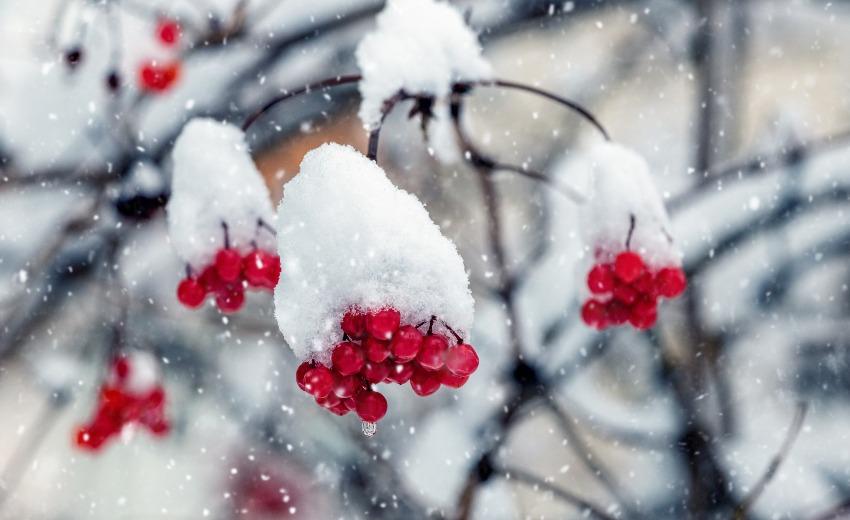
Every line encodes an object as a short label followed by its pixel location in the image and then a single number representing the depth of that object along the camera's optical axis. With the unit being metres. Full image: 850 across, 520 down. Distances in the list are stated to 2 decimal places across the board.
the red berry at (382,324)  0.85
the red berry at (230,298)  0.95
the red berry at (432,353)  0.85
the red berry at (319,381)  0.85
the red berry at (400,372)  0.86
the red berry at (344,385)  0.86
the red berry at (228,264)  0.93
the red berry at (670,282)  0.95
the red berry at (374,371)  0.86
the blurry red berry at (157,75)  1.22
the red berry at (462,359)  0.85
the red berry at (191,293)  0.94
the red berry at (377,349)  0.85
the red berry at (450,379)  0.86
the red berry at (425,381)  0.86
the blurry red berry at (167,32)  1.26
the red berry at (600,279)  0.96
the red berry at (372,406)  0.86
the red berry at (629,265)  0.95
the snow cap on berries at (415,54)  0.96
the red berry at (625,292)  0.96
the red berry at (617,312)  0.97
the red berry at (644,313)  0.96
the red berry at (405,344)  0.85
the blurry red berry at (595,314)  0.98
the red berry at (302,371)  0.86
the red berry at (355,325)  0.85
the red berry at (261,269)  0.93
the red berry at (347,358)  0.85
